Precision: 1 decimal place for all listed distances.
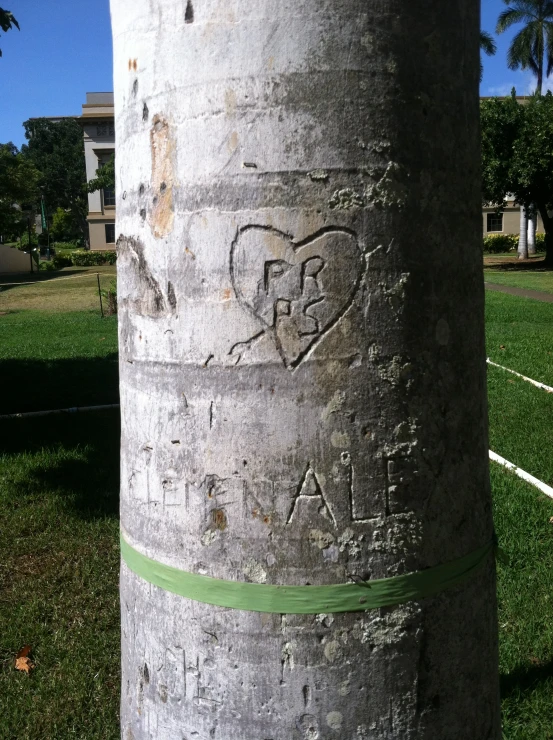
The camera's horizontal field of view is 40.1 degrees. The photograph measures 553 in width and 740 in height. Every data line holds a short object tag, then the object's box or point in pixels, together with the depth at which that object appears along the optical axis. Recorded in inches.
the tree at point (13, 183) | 1411.2
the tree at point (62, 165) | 3041.3
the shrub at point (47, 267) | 1889.8
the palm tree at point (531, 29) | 1797.5
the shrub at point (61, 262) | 1920.5
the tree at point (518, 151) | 1161.4
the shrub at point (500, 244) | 1833.2
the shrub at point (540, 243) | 1754.7
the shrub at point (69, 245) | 3068.4
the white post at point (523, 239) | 1464.1
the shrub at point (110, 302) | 687.6
